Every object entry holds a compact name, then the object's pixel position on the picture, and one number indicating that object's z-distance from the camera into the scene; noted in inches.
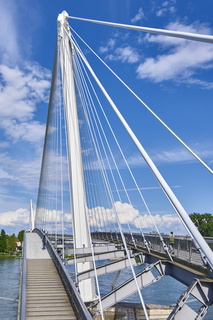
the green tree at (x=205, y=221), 2412.6
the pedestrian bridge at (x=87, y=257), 297.3
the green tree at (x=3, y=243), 3902.6
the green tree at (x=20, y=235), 4520.2
